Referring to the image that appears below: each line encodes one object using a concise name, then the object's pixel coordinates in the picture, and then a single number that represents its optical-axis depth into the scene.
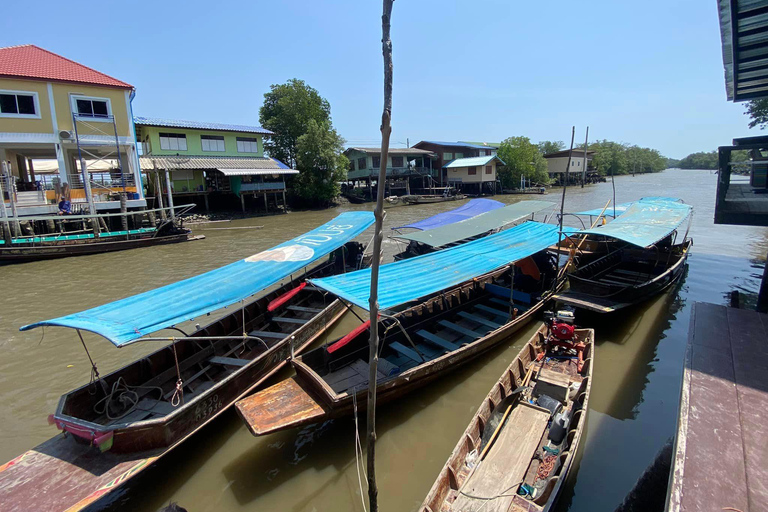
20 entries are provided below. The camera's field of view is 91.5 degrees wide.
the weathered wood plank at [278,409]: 4.81
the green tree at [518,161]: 44.78
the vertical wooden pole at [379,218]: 2.21
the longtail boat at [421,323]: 5.31
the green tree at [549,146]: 75.25
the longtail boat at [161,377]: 4.13
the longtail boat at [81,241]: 16.16
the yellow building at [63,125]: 18.28
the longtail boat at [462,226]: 11.64
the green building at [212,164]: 27.23
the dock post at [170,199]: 20.81
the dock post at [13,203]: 16.12
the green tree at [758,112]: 23.17
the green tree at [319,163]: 32.75
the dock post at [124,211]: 19.31
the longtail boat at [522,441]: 3.95
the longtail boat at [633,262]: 8.80
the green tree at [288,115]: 36.09
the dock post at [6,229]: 15.90
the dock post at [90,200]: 18.20
